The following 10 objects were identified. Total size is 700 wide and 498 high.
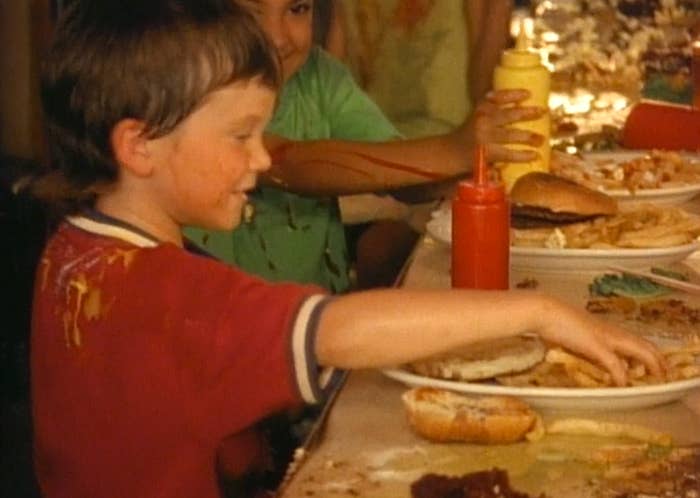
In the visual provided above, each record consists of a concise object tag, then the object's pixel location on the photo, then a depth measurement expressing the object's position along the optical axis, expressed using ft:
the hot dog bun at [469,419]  8.07
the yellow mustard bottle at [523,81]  10.46
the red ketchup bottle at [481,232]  9.10
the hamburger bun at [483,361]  8.31
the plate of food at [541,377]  8.23
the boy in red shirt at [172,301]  7.96
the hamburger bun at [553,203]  9.97
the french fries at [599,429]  8.14
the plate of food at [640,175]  10.74
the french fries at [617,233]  9.77
